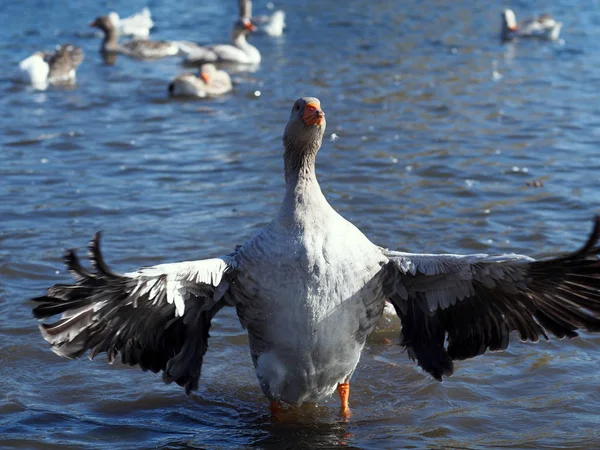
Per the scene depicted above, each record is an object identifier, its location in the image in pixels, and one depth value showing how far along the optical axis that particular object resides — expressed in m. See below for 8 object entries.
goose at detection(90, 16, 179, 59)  20.70
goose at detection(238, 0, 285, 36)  23.30
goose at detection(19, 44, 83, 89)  17.52
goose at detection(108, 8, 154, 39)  23.61
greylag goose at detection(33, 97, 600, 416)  5.84
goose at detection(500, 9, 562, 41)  21.12
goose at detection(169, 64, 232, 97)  16.56
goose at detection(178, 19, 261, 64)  19.98
